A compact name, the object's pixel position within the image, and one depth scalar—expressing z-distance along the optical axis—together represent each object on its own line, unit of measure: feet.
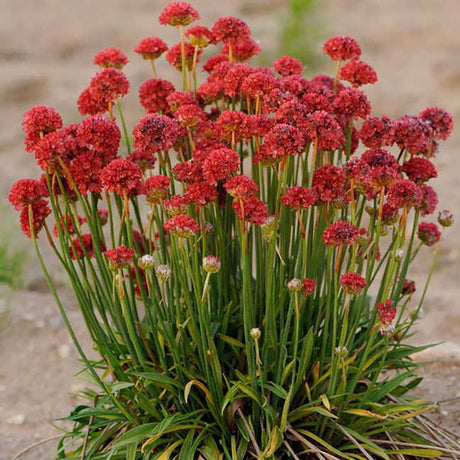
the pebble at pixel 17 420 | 7.57
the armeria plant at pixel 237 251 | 6.41
